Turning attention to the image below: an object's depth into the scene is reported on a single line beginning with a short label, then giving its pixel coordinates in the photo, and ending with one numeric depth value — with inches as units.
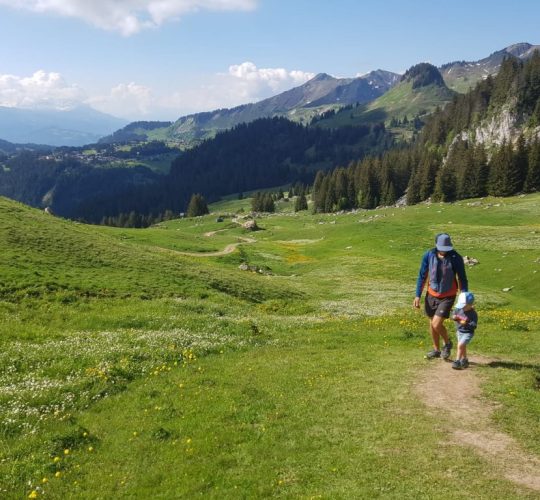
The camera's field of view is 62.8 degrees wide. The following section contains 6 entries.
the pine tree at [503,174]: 4507.9
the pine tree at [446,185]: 4938.5
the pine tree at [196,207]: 7746.1
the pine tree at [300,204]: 7465.6
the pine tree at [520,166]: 4542.3
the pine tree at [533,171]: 4421.8
